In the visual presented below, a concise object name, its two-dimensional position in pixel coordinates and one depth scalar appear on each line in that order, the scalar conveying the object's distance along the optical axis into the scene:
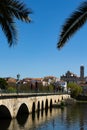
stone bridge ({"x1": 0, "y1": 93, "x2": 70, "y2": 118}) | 26.28
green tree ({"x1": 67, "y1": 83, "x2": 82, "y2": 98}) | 71.03
